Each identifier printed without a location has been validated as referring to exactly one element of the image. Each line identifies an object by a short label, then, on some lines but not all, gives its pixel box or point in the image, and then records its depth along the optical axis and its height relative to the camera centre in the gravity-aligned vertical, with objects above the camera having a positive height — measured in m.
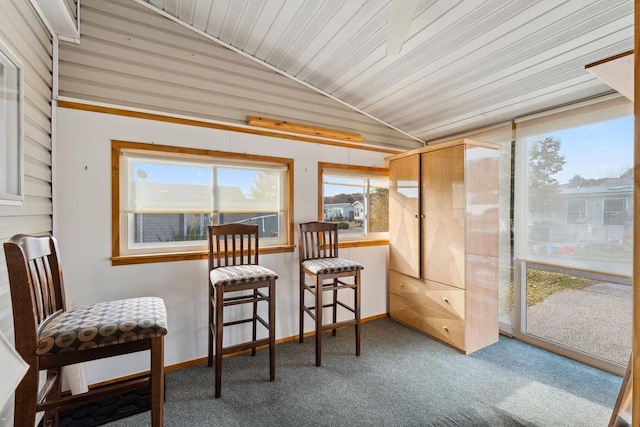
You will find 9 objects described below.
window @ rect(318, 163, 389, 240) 3.22 +0.13
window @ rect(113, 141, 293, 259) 2.29 +0.14
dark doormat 1.79 -1.34
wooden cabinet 2.64 -0.32
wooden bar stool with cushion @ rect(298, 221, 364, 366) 2.49 -0.53
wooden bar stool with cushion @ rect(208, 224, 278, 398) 2.01 -0.51
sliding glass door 2.28 -0.19
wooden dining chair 1.12 -0.52
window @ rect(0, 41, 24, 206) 1.36 +0.42
